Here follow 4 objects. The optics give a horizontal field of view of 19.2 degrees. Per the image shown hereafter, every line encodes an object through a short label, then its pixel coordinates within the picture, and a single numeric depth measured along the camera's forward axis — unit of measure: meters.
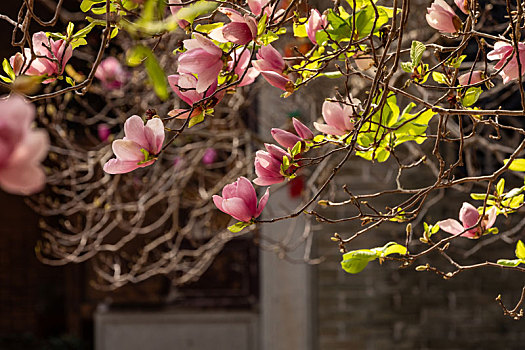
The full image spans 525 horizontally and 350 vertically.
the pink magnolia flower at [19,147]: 1.35
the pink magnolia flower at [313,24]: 2.26
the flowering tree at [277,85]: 1.71
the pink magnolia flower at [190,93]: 2.10
